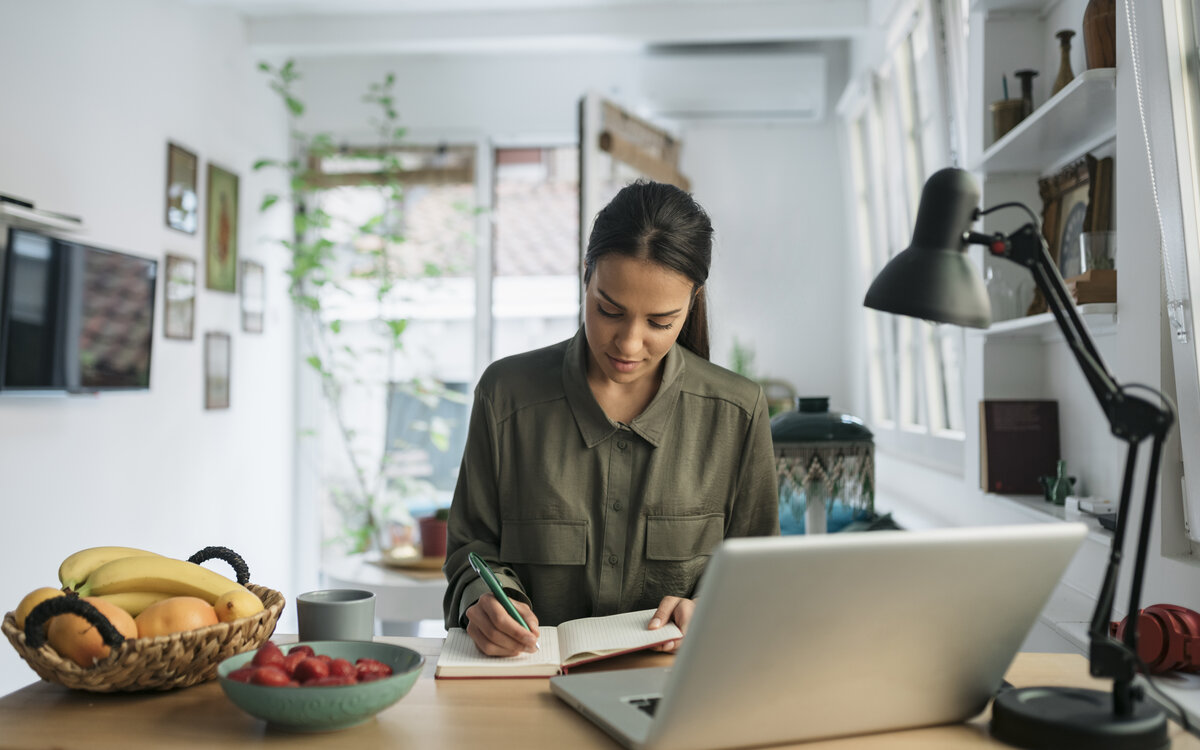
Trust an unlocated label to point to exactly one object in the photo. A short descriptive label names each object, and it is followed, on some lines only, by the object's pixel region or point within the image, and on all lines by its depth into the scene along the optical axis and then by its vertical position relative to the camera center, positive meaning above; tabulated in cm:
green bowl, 87 -22
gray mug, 111 -19
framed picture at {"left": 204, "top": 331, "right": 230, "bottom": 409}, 420 +33
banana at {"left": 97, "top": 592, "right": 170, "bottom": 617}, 110 -17
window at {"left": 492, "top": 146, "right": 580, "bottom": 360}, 513 +104
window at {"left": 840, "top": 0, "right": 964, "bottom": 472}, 320 +100
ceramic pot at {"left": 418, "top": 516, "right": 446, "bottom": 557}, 323 -29
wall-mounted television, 286 +42
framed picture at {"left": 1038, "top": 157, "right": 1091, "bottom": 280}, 213 +53
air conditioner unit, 481 +174
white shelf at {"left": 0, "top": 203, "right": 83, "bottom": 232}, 271 +66
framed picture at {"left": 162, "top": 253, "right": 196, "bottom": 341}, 389 +60
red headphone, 112 -22
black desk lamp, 85 +4
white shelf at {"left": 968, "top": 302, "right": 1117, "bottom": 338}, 172 +26
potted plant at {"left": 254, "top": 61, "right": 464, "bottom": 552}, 471 +68
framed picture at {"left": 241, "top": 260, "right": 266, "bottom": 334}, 457 +71
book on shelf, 237 +2
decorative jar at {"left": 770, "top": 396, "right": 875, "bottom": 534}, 227 -3
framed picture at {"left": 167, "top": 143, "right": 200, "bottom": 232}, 388 +103
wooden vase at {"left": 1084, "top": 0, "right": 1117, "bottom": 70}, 173 +73
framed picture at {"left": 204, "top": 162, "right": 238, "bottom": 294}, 423 +93
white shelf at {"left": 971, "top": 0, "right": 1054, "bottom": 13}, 235 +105
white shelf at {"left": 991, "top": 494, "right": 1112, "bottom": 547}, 180 -13
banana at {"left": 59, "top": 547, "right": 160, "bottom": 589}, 112 -13
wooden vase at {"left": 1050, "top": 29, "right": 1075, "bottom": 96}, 203 +79
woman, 145 -1
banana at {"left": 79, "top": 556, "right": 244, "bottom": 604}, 110 -15
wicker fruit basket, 96 -21
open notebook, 112 -24
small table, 283 -41
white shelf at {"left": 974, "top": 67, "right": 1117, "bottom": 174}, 175 +65
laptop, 76 -15
